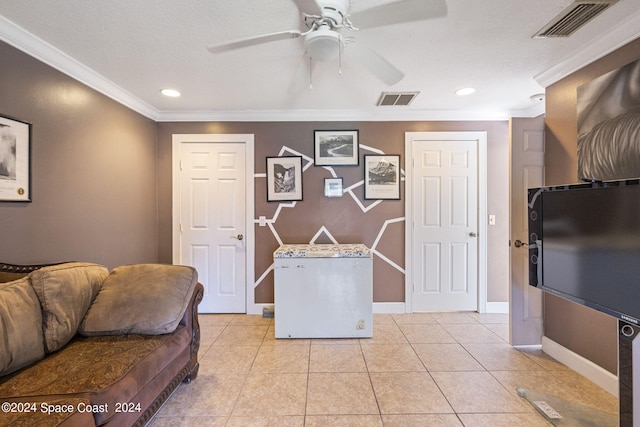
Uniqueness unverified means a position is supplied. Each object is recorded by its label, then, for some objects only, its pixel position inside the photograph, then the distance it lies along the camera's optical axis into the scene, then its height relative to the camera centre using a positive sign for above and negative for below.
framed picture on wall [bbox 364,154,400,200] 3.25 +0.45
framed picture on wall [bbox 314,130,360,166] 3.25 +0.79
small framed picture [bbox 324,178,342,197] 3.25 +0.33
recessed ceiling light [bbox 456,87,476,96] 2.61 +1.22
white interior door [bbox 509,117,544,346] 2.42 -0.06
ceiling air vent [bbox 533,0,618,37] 1.53 +1.19
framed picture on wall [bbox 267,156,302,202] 3.25 +0.46
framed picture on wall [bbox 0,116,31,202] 1.69 +0.35
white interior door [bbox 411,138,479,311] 3.26 -0.06
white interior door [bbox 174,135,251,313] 3.26 -0.02
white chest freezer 2.60 -0.77
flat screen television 1.25 -0.15
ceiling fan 1.22 +0.92
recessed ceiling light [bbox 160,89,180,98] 2.62 +1.20
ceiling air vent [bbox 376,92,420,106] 2.71 +1.21
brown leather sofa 1.16 -0.75
